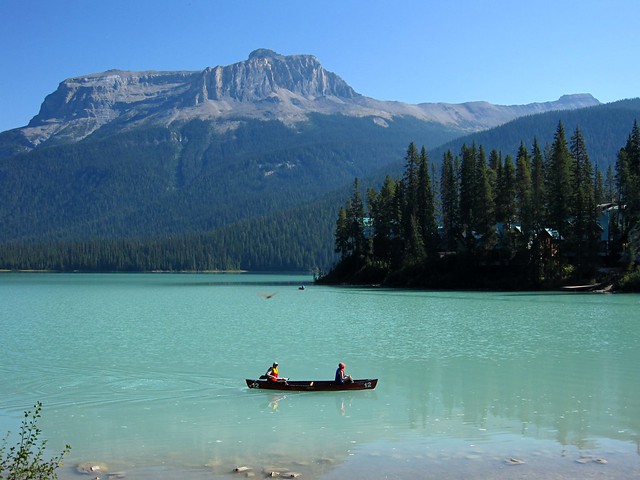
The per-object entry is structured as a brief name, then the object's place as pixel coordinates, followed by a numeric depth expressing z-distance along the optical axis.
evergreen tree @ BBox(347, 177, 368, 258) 134.75
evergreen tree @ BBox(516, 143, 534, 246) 104.00
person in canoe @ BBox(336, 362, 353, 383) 29.88
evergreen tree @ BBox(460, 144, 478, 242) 113.62
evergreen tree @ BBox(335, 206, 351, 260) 139.12
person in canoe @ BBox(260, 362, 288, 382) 30.47
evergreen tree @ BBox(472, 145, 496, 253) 108.38
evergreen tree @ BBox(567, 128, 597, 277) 99.00
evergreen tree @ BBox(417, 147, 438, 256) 120.81
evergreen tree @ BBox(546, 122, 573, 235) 102.56
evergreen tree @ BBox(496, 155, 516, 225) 108.94
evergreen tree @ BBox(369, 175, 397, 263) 129.50
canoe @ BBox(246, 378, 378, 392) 29.91
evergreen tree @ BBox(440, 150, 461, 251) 119.06
